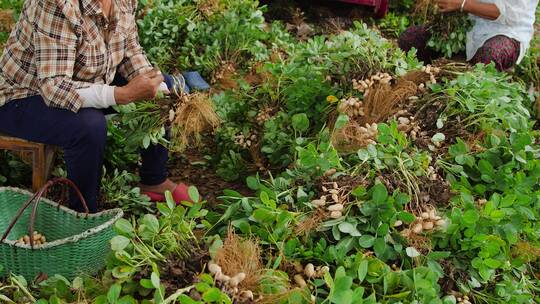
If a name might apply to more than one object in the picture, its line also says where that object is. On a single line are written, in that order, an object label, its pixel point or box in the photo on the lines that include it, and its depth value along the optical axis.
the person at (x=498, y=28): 3.73
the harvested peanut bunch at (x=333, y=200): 1.97
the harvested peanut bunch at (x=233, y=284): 1.63
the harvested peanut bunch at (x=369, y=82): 2.87
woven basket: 2.26
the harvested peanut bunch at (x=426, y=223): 1.98
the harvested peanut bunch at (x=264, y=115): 3.24
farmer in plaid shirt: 2.49
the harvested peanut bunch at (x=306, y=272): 1.79
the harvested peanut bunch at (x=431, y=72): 2.89
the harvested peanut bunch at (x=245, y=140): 3.33
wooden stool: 2.68
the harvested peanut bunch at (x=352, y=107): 2.80
